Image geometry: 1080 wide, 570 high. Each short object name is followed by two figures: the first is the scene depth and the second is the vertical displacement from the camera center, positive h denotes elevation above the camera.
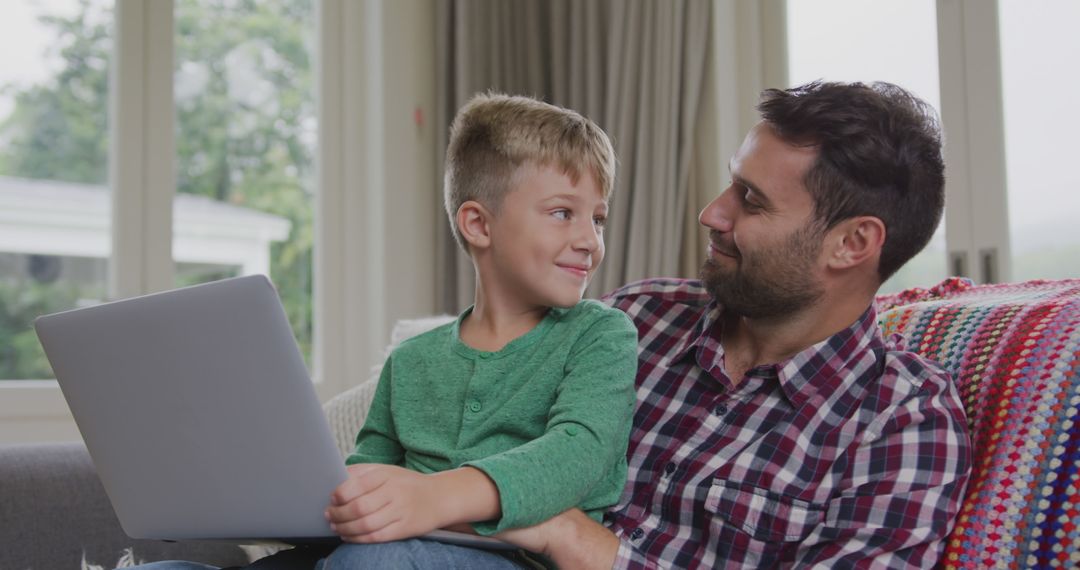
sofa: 1.00 -0.12
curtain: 2.98 +0.69
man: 1.08 -0.09
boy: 1.04 -0.04
